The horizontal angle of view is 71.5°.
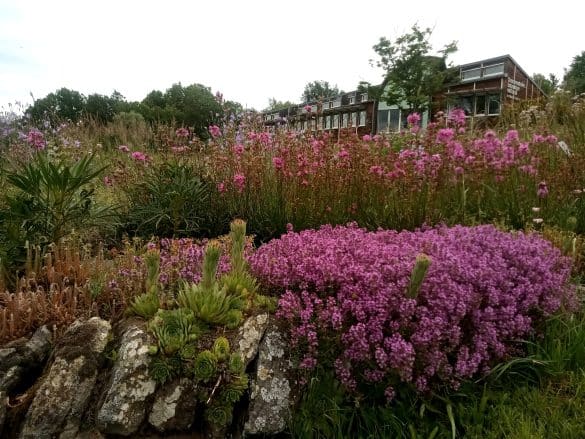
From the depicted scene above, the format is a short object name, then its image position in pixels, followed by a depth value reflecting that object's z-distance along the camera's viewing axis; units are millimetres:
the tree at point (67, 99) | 41512
